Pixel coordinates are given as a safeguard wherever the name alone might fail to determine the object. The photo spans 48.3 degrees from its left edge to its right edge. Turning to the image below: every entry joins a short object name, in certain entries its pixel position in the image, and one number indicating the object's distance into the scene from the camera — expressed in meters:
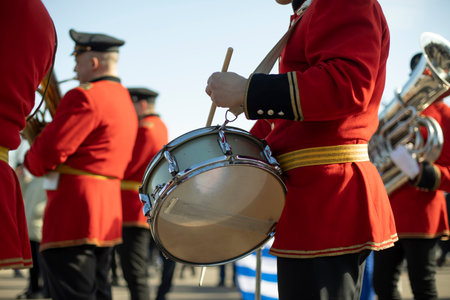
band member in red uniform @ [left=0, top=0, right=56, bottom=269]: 1.60
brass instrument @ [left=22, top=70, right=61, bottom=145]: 3.71
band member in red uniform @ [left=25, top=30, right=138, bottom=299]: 3.17
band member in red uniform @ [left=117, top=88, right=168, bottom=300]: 4.49
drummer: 1.57
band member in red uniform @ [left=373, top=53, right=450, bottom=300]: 3.74
